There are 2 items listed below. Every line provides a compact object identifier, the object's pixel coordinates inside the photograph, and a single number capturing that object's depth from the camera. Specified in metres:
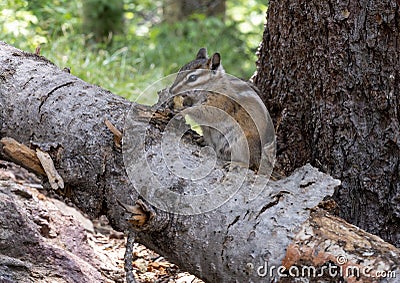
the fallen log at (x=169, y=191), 4.24
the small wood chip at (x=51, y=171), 4.89
